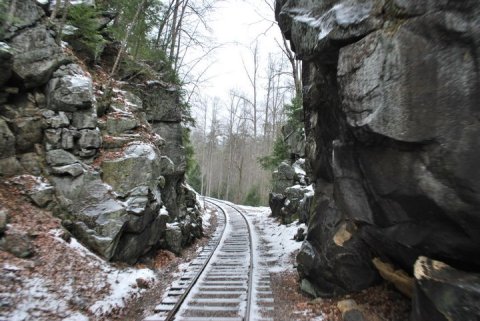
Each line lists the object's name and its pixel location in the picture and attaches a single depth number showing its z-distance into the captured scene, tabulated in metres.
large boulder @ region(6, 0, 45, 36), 10.33
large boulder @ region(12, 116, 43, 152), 9.62
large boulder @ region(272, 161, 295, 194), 21.49
